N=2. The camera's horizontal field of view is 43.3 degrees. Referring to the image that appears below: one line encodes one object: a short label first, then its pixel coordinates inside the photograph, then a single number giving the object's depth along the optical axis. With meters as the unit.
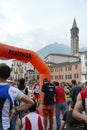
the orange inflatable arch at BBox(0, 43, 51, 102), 5.34
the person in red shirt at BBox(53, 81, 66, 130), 3.76
